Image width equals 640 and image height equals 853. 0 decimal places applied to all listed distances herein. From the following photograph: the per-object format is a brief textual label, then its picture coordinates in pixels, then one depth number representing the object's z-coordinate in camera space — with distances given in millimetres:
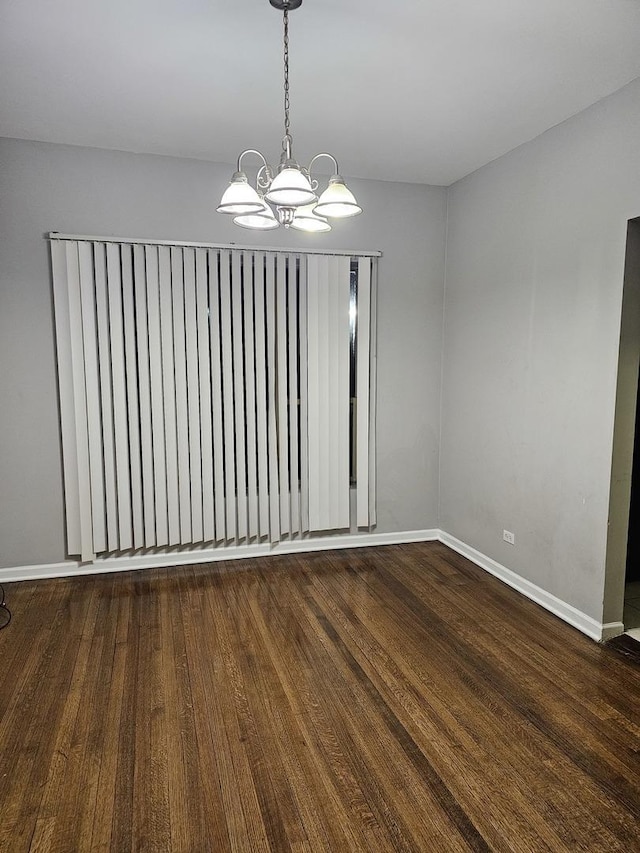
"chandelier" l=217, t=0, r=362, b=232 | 2023
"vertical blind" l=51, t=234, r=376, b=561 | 3912
